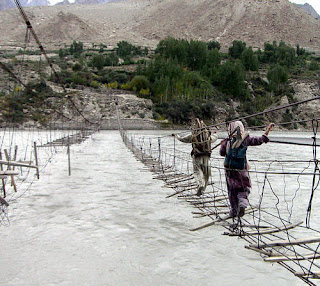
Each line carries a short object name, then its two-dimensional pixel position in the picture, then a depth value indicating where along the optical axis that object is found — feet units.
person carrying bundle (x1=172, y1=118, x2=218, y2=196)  25.58
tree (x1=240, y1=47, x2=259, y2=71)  285.02
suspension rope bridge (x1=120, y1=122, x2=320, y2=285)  14.80
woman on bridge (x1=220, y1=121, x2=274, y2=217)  17.89
